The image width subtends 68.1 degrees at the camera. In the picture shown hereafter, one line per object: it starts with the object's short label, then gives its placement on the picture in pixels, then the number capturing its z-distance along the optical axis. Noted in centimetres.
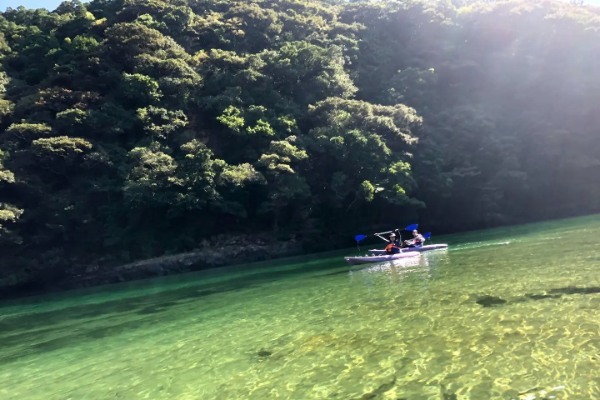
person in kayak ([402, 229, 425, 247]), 2393
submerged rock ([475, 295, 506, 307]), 951
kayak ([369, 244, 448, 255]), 2322
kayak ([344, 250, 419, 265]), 2138
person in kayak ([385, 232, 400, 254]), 2180
